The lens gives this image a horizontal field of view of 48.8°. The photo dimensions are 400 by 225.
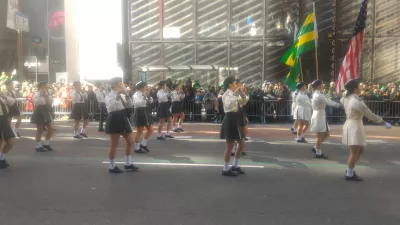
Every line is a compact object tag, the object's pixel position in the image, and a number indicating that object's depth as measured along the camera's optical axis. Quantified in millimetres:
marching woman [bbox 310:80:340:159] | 9609
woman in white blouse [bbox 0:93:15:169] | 8375
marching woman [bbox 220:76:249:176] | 7684
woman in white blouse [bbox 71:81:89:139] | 13195
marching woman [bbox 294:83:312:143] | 11656
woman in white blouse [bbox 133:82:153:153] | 10156
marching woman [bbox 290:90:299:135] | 12734
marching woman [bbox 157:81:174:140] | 12602
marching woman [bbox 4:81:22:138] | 12138
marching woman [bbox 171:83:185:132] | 14164
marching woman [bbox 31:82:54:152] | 10383
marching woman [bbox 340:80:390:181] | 7203
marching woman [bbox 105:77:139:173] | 7871
